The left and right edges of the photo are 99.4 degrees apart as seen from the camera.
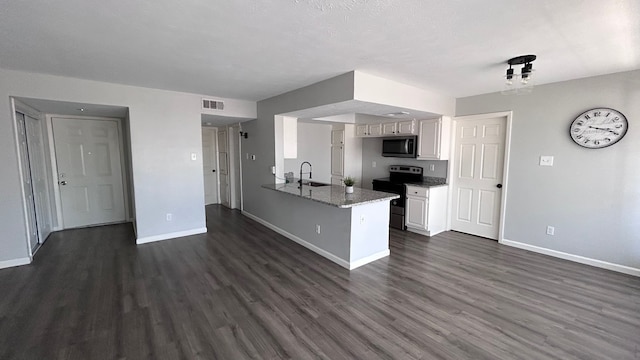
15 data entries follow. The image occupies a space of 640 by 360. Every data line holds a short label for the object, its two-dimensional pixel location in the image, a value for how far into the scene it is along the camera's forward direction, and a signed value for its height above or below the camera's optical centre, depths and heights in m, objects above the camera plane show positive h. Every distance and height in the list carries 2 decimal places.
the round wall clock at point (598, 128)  3.33 +0.32
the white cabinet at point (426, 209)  4.75 -1.00
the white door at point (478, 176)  4.48 -0.39
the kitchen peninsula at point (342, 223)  3.45 -0.96
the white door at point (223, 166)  6.92 -0.32
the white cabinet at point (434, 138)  4.79 +0.27
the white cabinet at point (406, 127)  5.14 +0.50
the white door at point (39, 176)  4.11 -0.35
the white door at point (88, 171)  4.98 -0.32
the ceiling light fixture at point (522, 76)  2.67 +0.79
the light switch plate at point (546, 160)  3.86 -0.10
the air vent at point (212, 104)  4.75 +0.88
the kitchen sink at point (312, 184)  4.72 -0.53
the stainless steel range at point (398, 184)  5.14 -0.59
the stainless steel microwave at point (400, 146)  5.23 +0.14
